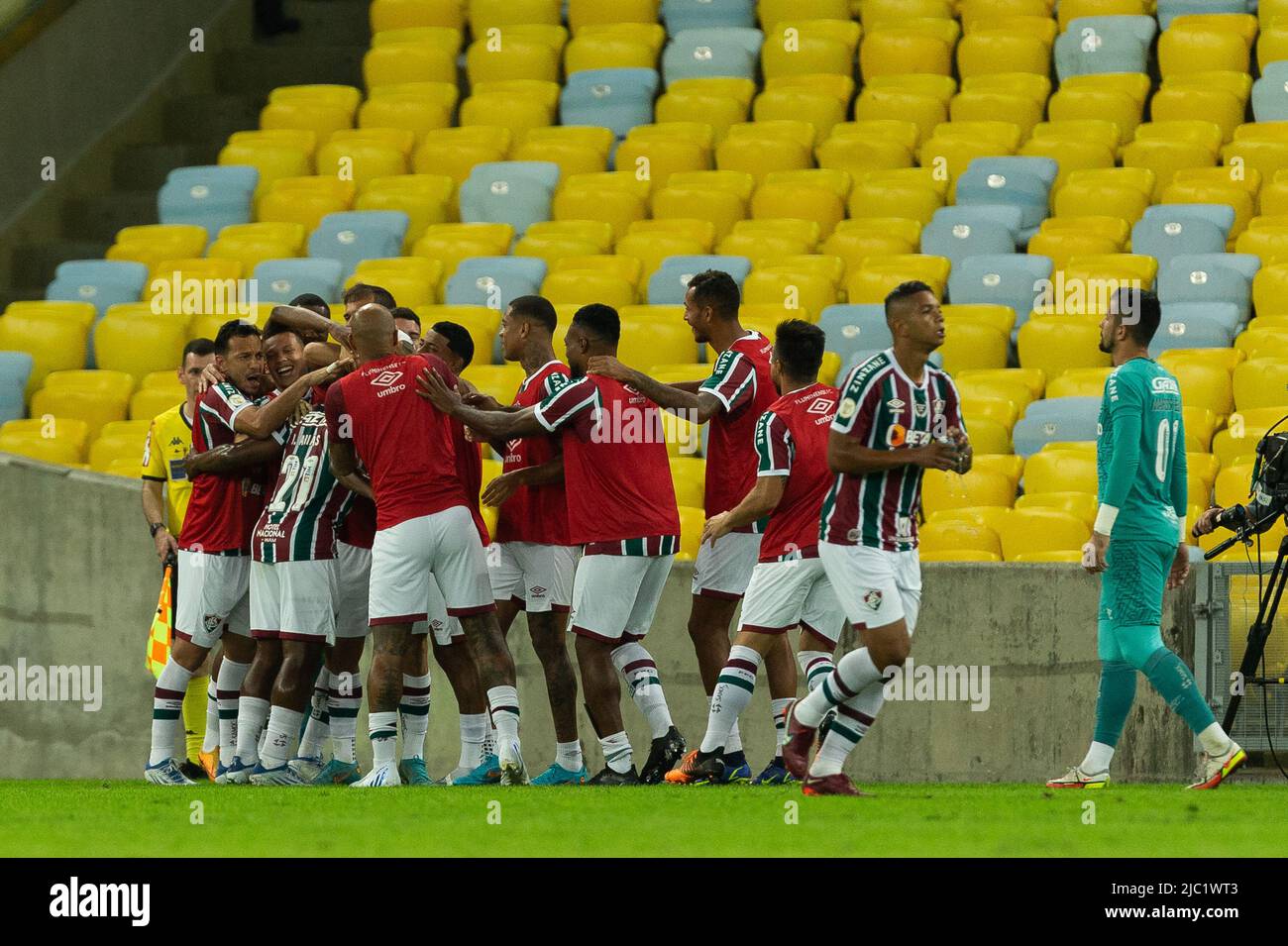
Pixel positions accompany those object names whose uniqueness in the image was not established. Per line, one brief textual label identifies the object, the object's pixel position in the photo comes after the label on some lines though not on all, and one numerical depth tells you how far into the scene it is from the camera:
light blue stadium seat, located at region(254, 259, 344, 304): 14.98
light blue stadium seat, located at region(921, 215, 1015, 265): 14.60
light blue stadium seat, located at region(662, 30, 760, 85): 17.41
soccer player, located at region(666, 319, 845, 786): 9.17
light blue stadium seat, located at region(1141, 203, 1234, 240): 14.02
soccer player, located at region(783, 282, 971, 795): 7.87
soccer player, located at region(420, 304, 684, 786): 9.46
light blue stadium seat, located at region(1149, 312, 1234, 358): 12.99
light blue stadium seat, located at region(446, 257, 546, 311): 14.64
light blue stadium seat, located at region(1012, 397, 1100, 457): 12.31
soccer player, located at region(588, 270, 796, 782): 9.68
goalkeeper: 8.68
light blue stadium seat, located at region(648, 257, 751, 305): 14.41
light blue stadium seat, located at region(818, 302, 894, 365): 13.40
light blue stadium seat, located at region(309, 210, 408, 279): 15.82
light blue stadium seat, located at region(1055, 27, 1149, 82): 16.23
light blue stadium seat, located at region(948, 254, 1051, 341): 13.94
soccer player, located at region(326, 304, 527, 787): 9.29
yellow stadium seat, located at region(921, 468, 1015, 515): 11.98
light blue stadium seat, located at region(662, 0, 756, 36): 17.95
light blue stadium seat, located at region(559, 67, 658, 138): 17.27
